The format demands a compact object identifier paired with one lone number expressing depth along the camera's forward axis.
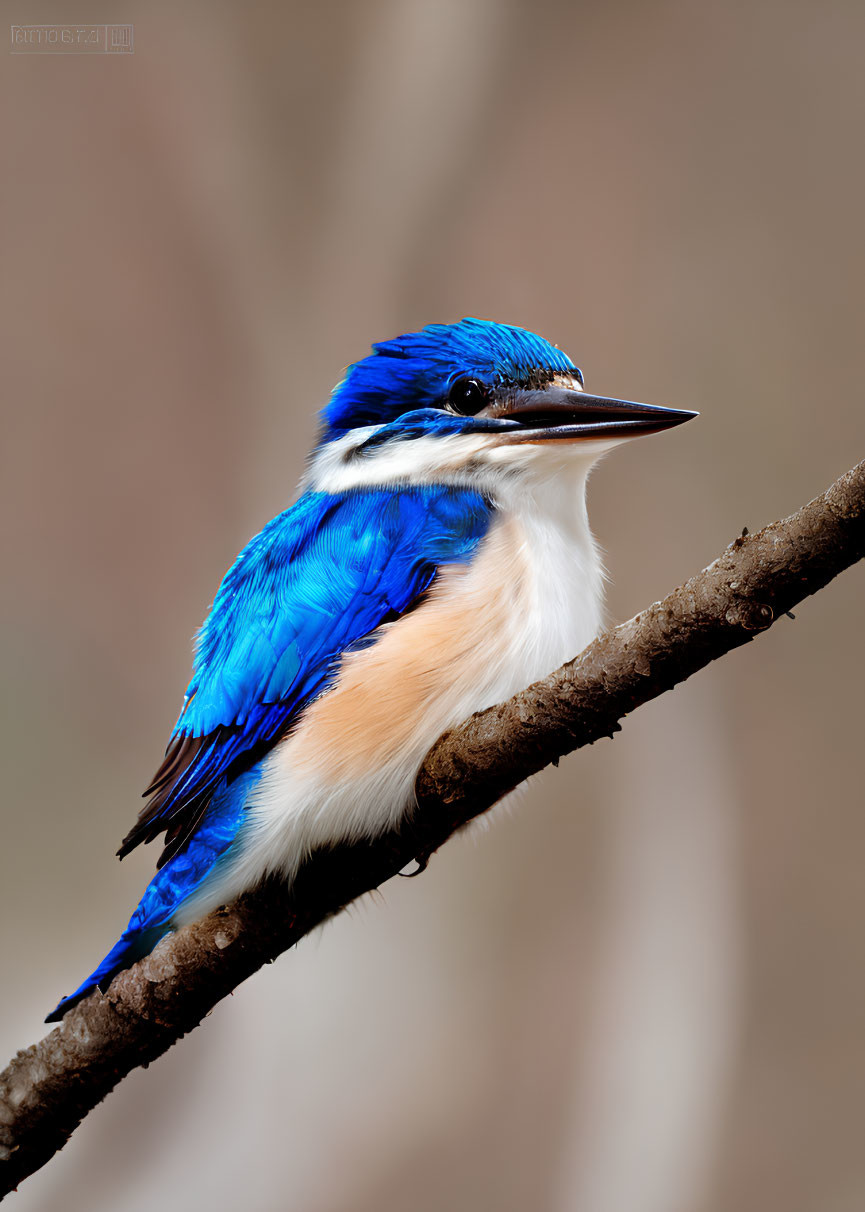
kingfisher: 4.54
